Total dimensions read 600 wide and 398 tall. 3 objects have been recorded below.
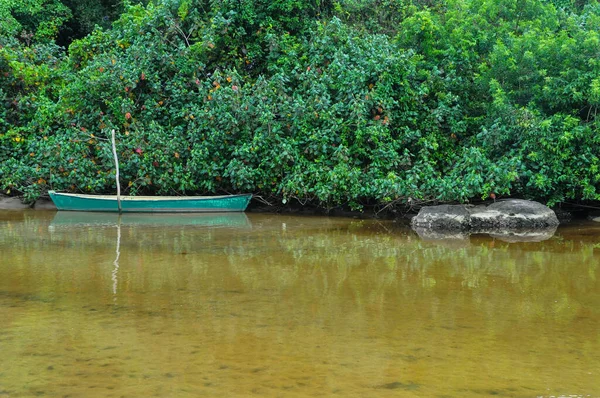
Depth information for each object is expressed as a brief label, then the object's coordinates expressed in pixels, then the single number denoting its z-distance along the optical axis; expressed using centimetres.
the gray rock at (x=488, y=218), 1233
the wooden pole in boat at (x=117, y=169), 1443
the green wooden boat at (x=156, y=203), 1454
